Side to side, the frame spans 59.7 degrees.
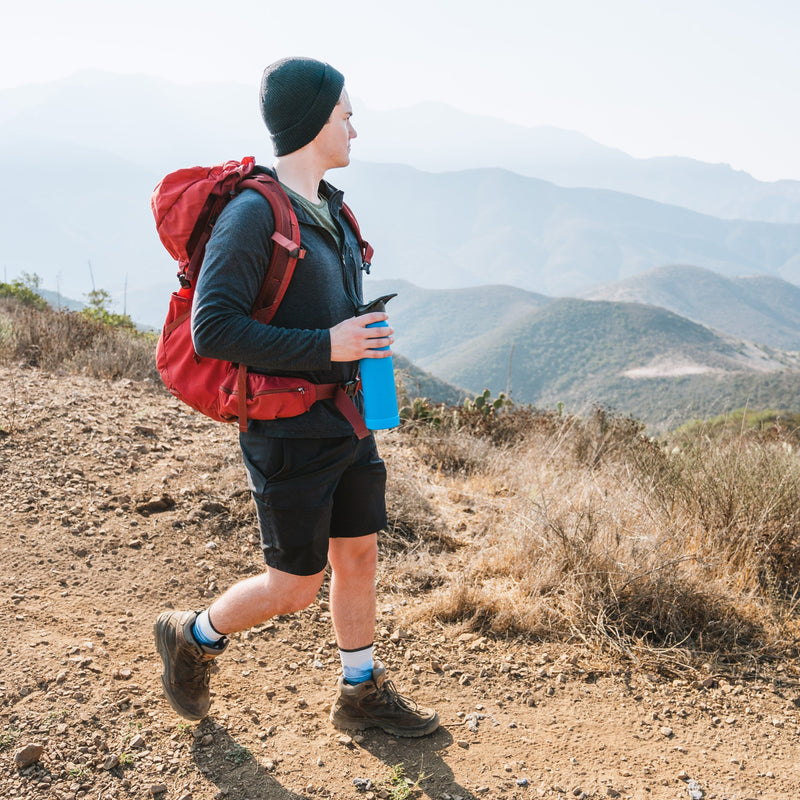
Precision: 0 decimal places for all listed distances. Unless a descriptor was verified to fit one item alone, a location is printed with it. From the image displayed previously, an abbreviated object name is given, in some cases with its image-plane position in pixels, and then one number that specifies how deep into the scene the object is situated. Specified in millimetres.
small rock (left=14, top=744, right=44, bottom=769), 1813
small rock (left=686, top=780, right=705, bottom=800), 1889
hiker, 1542
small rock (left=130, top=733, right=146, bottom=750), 1929
